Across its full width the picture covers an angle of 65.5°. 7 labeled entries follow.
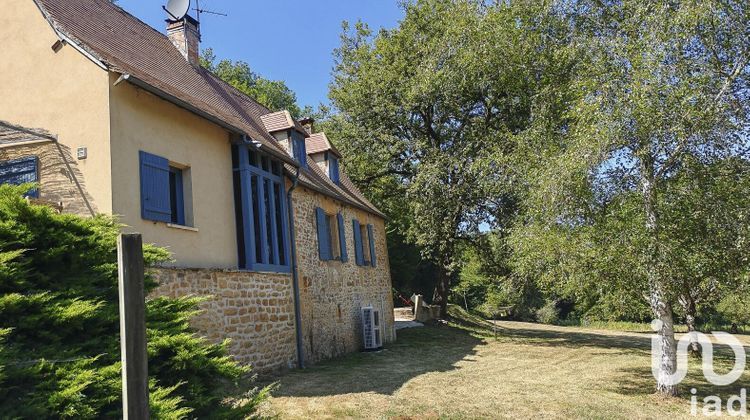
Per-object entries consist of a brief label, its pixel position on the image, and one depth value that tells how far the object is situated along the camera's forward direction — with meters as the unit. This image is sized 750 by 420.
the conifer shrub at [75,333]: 3.49
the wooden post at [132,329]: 2.75
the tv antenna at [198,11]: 14.98
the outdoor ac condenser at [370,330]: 15.05
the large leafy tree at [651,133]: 8.55
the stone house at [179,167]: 7.93
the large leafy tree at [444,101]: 15.97
